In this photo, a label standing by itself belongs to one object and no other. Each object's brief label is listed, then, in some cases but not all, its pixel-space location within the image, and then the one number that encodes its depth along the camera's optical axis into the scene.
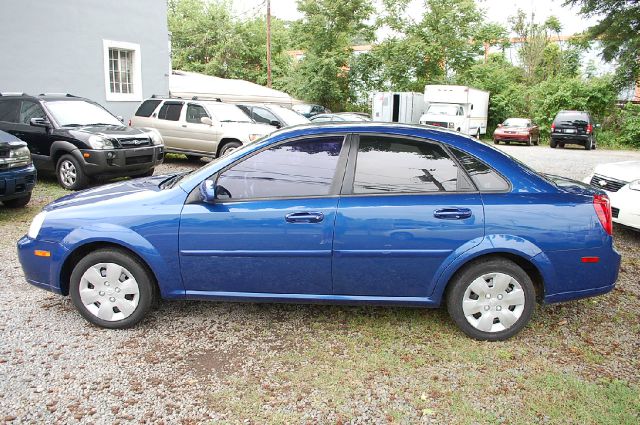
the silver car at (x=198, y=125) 12.52
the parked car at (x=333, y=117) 18.98
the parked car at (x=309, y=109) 27.29
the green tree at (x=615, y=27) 10.48
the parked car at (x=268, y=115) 14.33
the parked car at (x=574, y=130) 23.81
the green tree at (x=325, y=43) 36.12
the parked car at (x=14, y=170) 6.94
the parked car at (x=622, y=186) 6.17
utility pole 32.81
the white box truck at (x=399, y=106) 27.79
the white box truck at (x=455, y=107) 25.95
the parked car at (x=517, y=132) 25.88
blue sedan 3.67
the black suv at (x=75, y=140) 9.20
